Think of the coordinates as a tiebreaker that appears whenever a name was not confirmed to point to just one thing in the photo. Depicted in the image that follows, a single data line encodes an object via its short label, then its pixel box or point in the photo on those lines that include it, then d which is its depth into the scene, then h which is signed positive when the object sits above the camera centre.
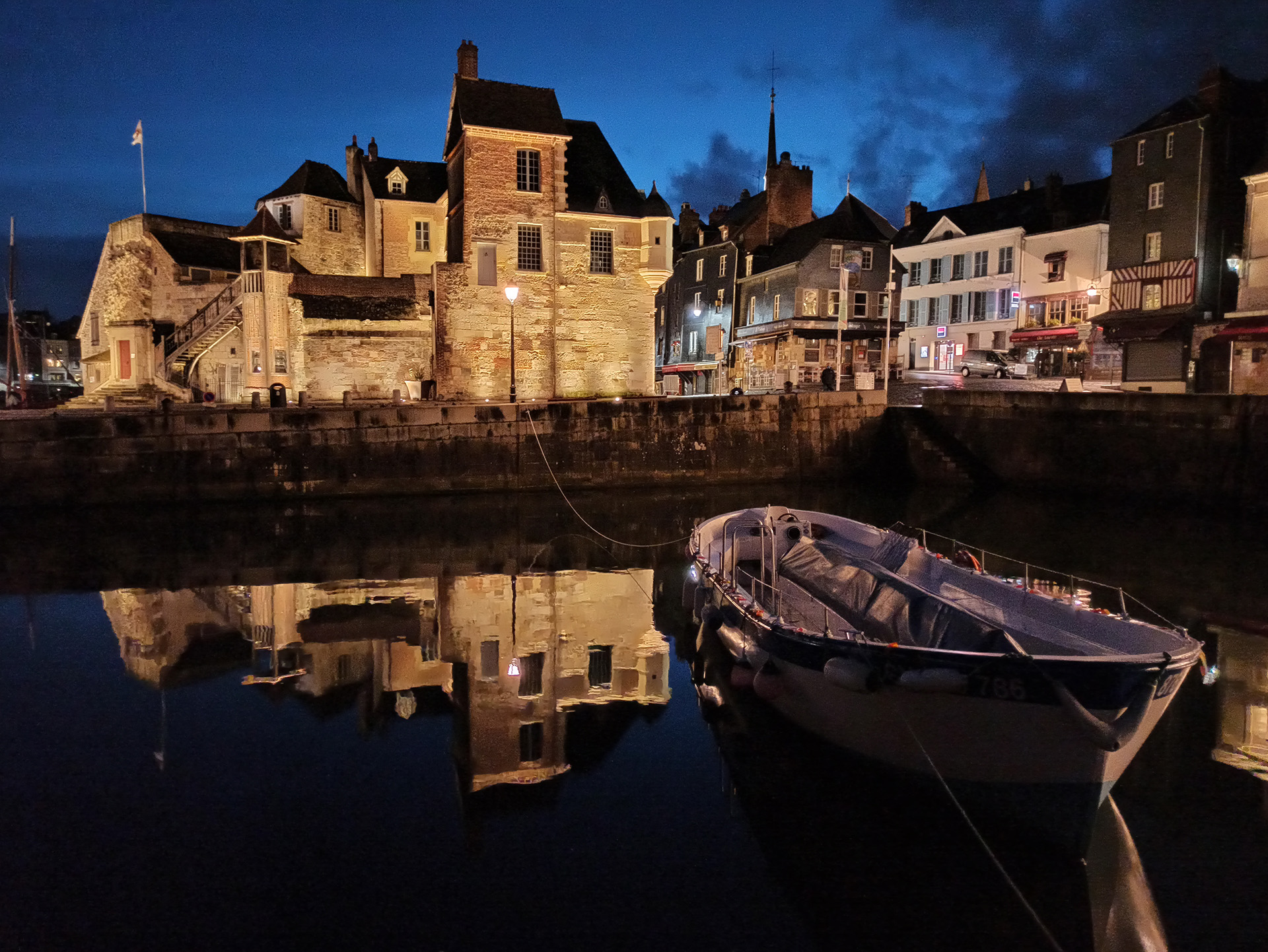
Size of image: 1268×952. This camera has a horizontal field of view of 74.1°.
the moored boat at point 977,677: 5.88 -2.04
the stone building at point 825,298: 39.25 +5.67
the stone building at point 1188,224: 30.06 +7.24
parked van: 34.53 +2.34
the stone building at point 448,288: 28.36 +4.48
